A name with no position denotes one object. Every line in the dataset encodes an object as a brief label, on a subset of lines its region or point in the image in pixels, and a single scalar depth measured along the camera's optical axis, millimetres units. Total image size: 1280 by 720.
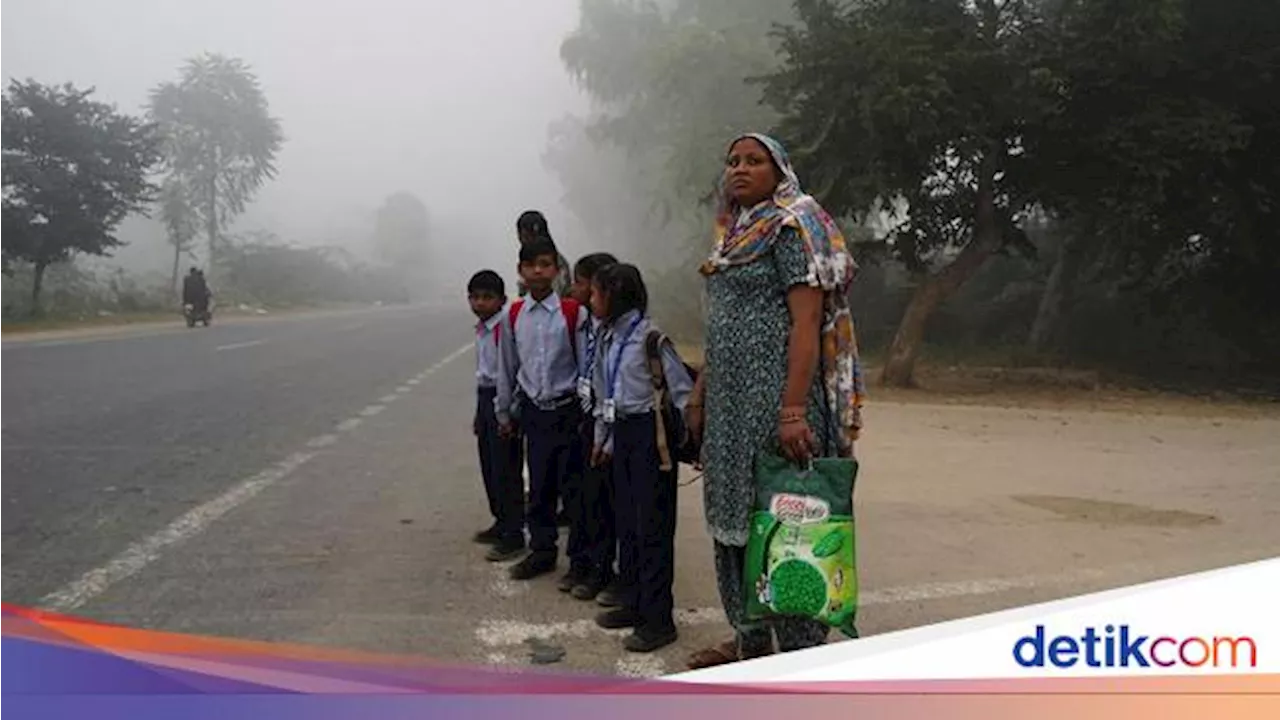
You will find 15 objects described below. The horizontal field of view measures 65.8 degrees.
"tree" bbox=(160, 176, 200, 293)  43812
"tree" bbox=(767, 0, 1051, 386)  12609
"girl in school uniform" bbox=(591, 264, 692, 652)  3674
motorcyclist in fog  25156
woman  2957
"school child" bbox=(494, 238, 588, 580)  4355
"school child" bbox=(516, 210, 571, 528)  4492
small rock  3420
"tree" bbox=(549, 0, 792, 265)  23000
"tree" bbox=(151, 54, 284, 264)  43781
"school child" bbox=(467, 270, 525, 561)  4898
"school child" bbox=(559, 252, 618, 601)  4199
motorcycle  25094
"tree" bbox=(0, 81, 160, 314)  25109
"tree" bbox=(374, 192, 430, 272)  97812
